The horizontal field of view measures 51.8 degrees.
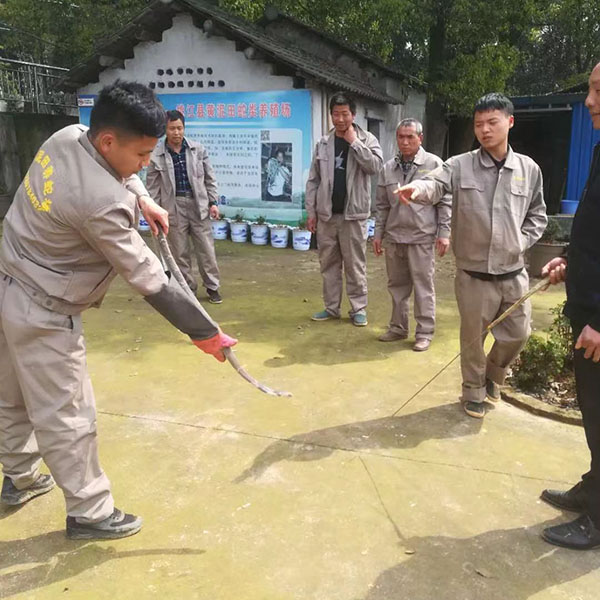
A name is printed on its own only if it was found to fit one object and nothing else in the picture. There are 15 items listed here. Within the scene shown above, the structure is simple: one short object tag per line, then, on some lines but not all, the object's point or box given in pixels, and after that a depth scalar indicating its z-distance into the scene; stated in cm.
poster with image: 934
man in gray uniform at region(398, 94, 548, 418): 346
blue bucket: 889
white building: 923
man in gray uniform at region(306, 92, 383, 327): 517
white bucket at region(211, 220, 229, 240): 1004
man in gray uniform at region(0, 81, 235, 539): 223
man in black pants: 231
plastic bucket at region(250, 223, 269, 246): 963
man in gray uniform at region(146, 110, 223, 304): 588
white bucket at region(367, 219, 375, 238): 975
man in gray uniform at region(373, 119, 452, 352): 480
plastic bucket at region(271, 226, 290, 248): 945
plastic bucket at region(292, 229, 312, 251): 927
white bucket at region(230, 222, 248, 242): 984
